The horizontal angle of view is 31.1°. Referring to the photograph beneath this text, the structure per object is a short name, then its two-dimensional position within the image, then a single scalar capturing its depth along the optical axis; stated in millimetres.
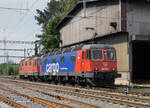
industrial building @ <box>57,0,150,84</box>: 26391
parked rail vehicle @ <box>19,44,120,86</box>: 19527
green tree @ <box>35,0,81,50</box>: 49062
